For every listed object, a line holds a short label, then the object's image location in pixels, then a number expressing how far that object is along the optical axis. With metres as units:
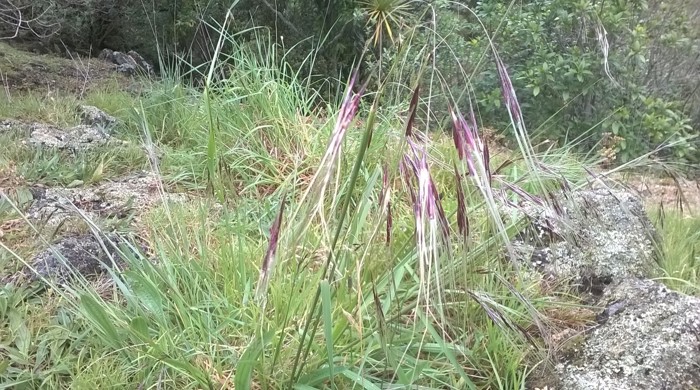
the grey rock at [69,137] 3.17
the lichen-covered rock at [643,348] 1.50
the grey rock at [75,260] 1.87
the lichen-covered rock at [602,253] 1.93
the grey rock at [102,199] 2.28
